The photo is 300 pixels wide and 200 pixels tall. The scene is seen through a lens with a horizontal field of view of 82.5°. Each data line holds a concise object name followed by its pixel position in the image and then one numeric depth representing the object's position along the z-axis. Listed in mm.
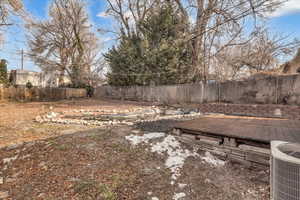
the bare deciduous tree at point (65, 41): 14617
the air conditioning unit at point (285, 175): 844
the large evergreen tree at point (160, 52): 9891
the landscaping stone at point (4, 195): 1800
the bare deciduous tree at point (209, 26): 6775
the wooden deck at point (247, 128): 2365
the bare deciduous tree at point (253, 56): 8438
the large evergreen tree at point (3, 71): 11980
